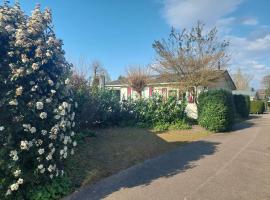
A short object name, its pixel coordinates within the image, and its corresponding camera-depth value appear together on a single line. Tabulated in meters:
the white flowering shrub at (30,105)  3.37
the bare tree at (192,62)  13.30
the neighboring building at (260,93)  43.64
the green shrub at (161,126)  9.31
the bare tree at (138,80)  18.65
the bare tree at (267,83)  32.40
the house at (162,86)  13.96
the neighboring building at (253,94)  36.02
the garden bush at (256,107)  21.27
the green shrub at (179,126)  9.51
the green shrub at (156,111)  9.83
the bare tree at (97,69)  26.49
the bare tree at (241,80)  41.19
